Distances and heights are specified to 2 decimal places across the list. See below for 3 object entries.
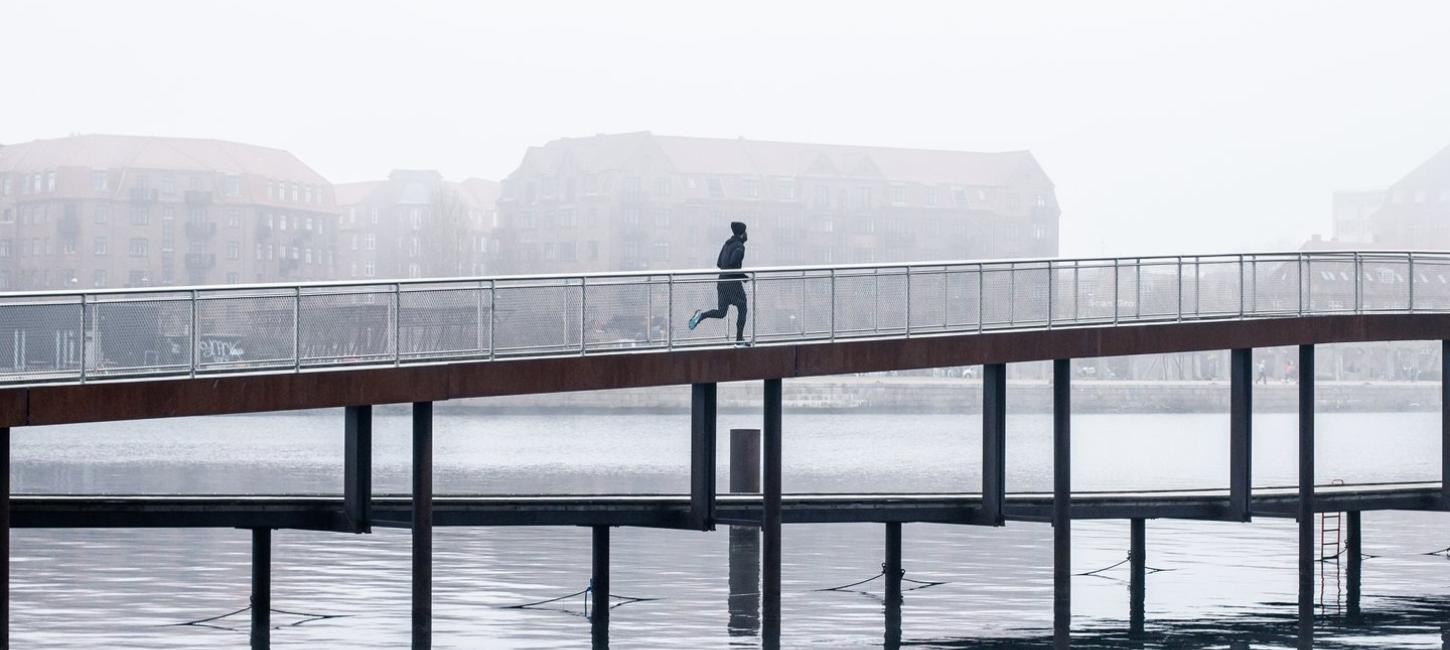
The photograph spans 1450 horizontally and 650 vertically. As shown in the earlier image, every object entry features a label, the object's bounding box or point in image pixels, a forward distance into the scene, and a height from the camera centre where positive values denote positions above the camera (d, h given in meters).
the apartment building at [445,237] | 170.88 +9.08
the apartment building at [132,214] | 172.00 +11.23
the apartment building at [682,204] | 187.00 +13.51
